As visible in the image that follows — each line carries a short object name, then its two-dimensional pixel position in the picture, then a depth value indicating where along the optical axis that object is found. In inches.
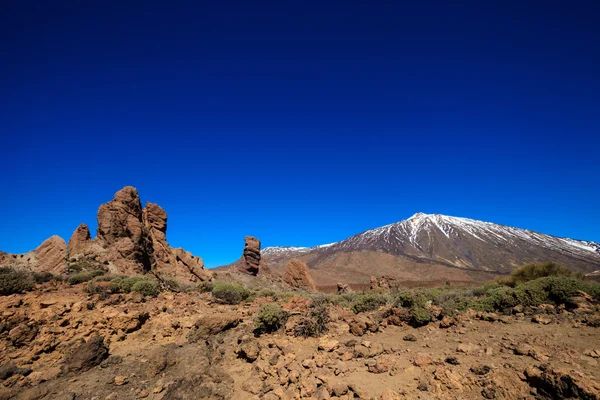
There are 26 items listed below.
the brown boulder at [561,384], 156.8
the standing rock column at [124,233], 838.5
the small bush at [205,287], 581.0
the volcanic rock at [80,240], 840.8
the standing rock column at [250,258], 1563.7
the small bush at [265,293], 603.6
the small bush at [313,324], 321.4
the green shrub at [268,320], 339.0
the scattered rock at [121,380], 235.6
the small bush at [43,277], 491.4
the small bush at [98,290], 413.0
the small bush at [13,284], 372.2
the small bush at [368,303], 450.3
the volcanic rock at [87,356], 253.0
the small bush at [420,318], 328.2
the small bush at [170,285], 535.2
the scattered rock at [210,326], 328.2
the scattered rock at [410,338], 287.7
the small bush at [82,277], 524.0
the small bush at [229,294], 501.0
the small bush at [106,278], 517.0
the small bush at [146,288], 463.8
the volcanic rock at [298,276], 1395.2
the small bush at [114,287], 449.3
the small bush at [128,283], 465.7
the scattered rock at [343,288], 1043.9
